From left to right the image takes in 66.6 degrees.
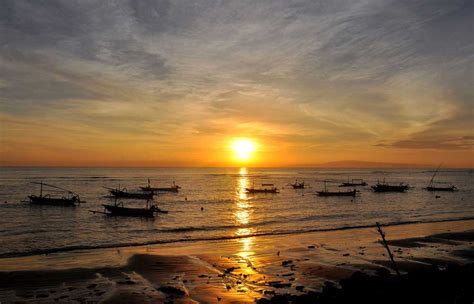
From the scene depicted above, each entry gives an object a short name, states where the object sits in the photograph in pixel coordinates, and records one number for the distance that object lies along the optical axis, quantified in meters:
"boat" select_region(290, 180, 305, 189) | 125.00
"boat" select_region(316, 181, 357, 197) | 95.14
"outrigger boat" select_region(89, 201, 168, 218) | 53.38
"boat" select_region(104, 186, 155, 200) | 88.94
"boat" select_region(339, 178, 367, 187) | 140.50
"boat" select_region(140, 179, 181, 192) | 113.83
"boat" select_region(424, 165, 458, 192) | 110.06
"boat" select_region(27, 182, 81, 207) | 66.22
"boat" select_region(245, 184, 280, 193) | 107.21
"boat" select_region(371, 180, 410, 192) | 109.44
